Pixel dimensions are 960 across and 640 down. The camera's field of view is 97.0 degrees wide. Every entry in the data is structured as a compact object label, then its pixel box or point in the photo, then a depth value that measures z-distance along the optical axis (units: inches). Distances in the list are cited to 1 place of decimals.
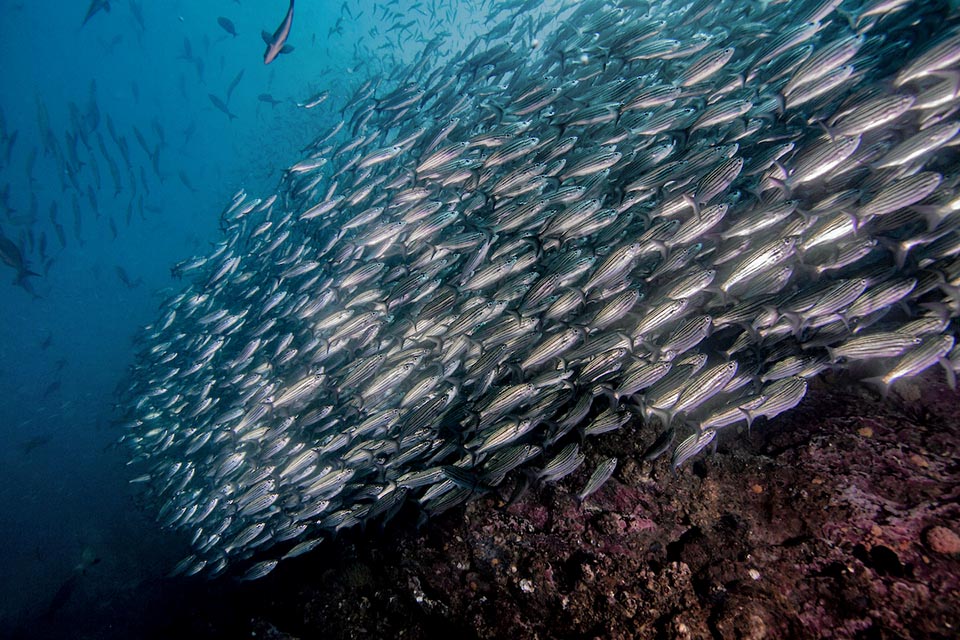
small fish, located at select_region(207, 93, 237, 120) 718.0
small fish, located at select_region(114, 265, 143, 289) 616.8
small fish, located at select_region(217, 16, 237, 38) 667.8
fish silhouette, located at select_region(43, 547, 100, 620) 465.1
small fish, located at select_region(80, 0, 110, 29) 811.5
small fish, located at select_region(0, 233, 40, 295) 438.0
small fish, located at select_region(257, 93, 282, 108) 732.4
